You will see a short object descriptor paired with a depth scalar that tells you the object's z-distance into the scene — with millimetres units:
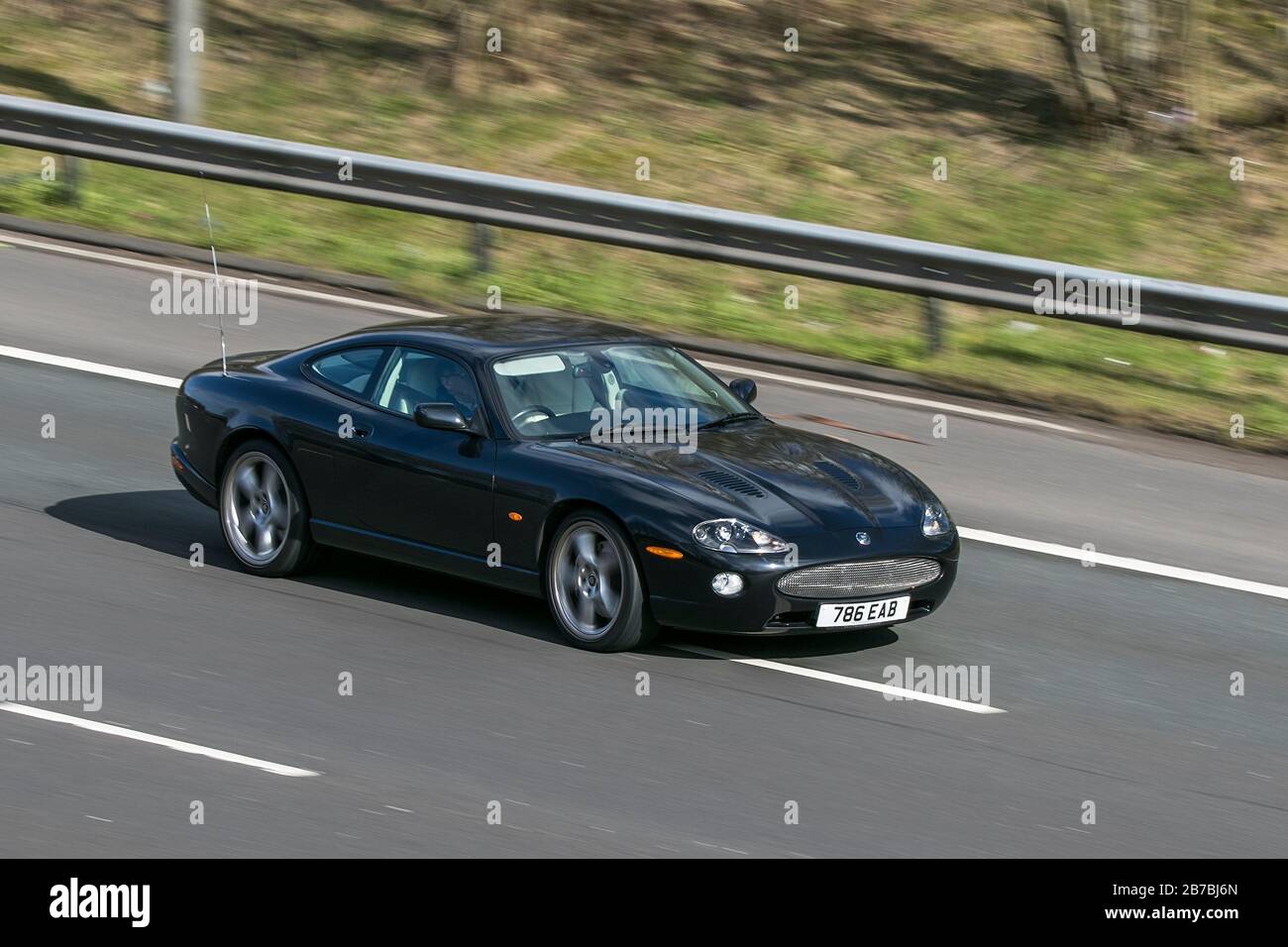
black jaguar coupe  17719
